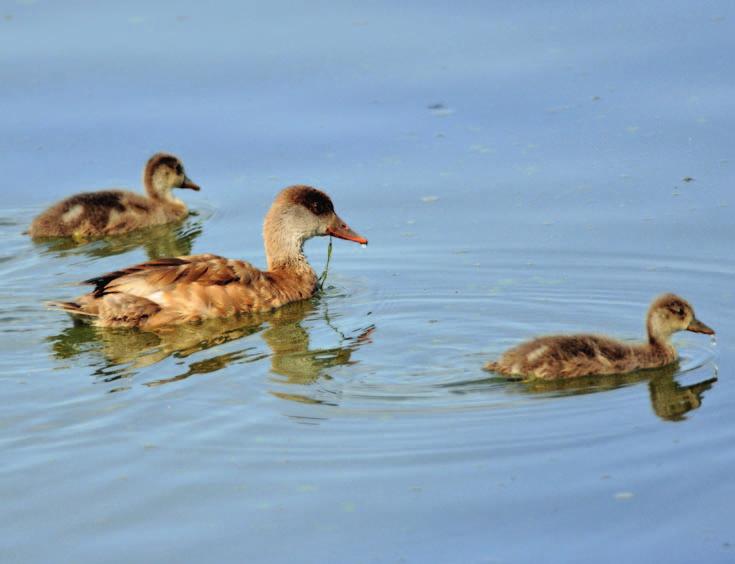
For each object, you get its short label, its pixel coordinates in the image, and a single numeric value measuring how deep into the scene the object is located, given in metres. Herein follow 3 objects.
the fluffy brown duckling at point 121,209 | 12.84
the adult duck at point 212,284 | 10.73
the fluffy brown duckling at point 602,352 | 9.02
